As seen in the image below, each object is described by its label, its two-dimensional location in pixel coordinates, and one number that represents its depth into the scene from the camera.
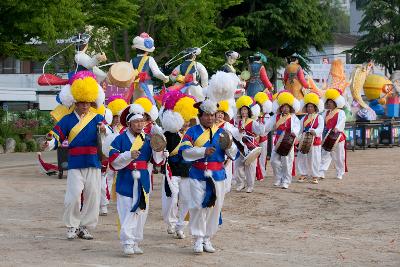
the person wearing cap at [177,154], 11.08
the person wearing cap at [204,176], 10.40
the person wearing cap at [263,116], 18.17
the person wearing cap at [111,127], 13.77
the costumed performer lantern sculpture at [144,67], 16.36
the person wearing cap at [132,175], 10.24
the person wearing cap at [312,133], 18.17
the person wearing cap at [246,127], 16.66
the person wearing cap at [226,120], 11.10
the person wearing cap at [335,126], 18.77
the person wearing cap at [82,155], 11.27
